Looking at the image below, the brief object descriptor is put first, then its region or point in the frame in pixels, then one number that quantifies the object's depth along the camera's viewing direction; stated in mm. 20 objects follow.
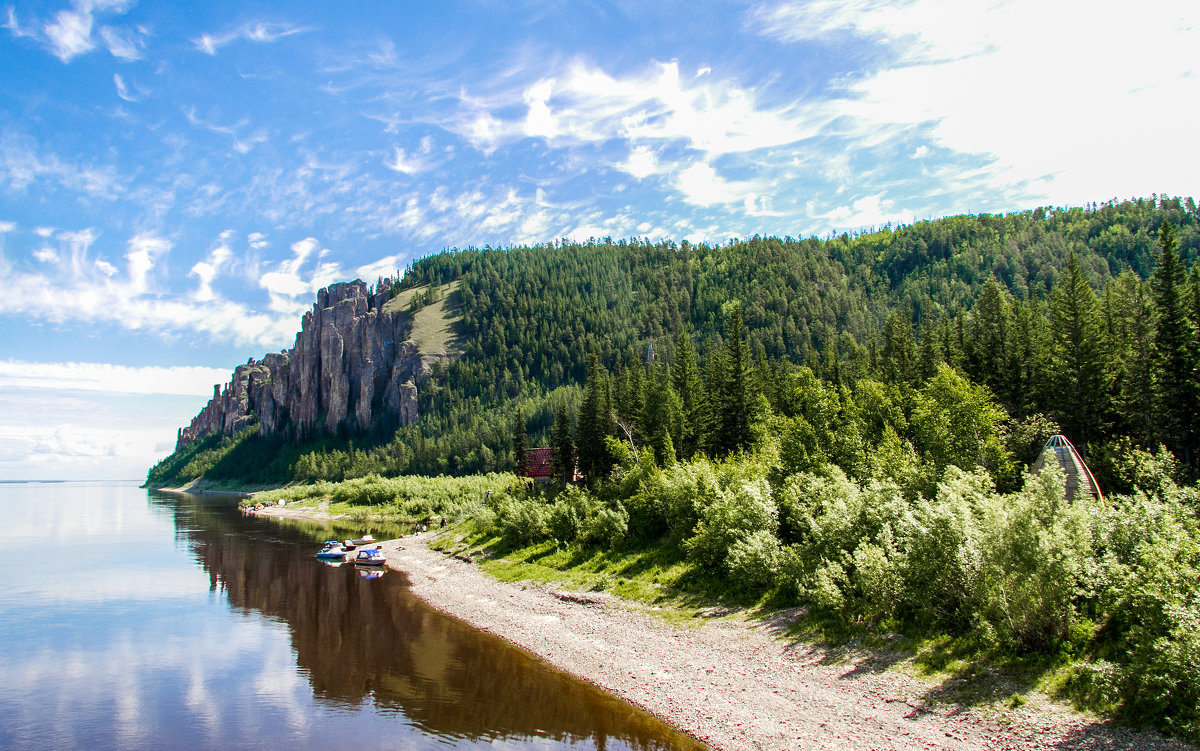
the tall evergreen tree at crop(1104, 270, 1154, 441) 47625
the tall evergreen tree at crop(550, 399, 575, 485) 75500
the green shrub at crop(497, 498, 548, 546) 54438
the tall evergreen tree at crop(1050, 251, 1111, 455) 53031
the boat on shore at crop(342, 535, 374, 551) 67525
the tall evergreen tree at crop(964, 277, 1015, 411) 64062
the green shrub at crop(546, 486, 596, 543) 50969
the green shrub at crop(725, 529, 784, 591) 32250
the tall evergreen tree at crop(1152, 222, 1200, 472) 43906
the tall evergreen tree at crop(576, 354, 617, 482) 69250
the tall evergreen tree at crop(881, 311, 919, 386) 75000
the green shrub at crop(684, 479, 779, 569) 34938
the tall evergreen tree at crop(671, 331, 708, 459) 67188
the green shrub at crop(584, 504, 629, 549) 46531
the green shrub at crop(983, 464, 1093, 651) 20016
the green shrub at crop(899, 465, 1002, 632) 22688
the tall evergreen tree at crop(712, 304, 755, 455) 63031
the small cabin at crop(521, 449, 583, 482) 84000
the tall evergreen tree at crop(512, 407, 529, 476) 85312
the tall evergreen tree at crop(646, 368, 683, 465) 66500
